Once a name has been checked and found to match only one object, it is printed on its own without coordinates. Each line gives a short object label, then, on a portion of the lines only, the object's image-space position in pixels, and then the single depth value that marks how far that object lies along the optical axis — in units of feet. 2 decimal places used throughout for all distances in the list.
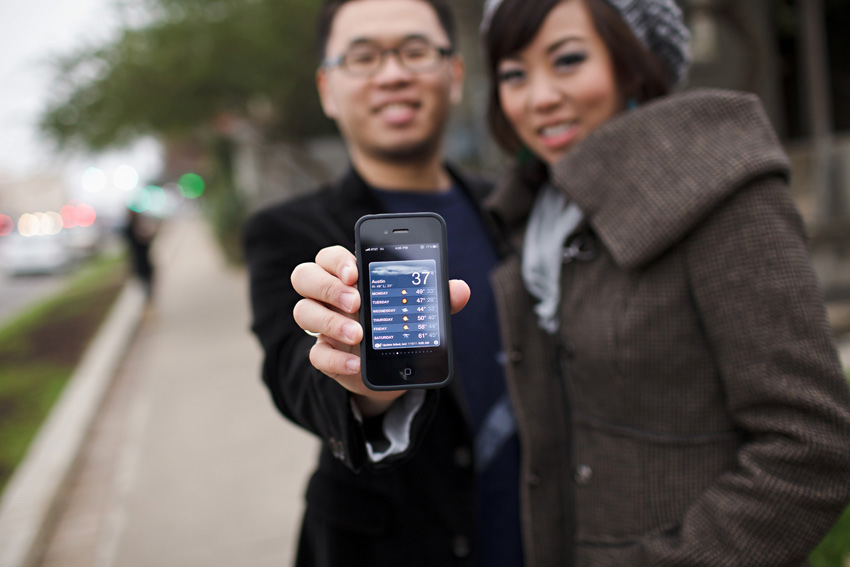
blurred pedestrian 31.27
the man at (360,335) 3.46
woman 3.85
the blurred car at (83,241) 74.57
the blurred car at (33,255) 65.21
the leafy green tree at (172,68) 24.43
